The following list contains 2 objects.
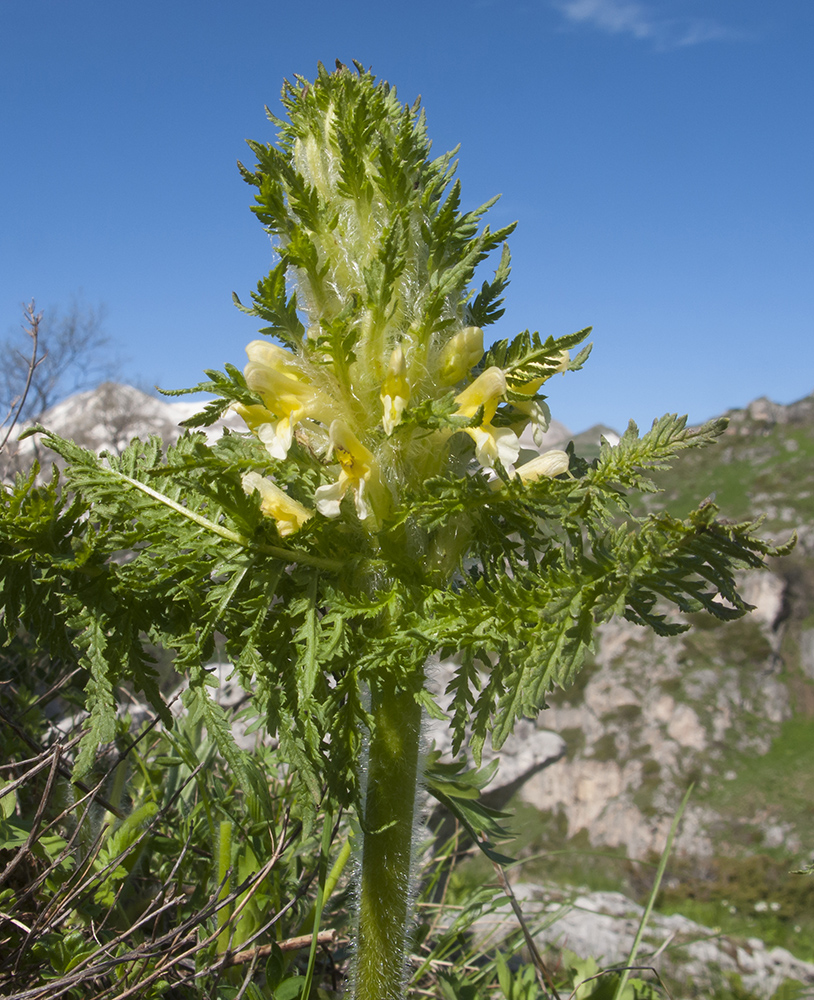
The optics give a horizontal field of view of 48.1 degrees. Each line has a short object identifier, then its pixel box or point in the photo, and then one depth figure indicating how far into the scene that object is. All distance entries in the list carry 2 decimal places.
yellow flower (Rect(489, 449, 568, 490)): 0.21
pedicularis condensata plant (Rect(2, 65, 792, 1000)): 0.18
